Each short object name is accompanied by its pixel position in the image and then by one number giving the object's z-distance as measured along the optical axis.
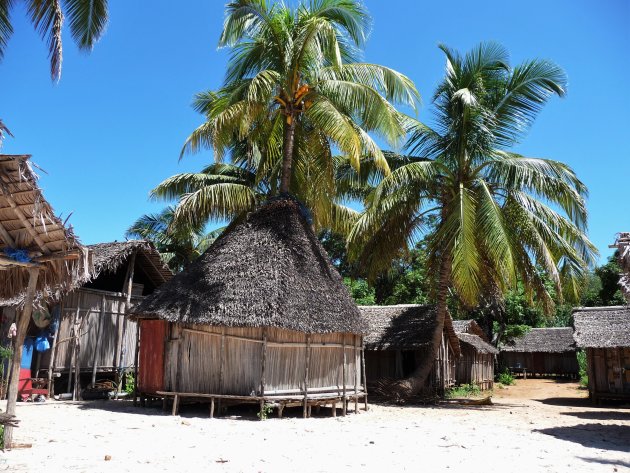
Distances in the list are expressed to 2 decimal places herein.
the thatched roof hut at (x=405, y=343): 19.80
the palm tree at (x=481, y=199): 15.30
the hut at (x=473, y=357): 25.00
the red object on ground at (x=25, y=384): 14.31
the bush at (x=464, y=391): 21.90
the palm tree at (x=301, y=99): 13.73
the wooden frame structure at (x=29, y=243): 7.08
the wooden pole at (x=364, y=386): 15.30
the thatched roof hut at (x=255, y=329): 12.61
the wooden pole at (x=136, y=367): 14.05
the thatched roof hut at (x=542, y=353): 34.50
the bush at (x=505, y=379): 31.43
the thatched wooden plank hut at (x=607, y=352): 17.88
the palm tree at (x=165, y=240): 26.27
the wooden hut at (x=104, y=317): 15.57
